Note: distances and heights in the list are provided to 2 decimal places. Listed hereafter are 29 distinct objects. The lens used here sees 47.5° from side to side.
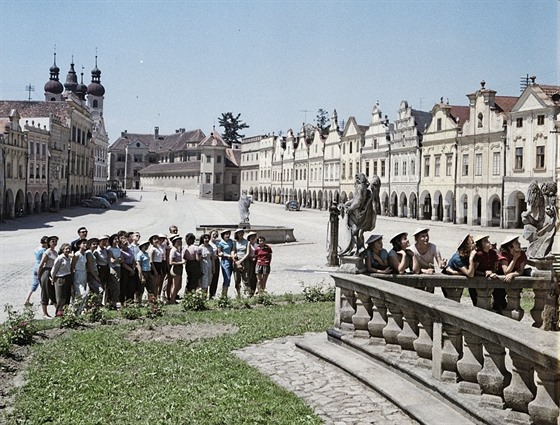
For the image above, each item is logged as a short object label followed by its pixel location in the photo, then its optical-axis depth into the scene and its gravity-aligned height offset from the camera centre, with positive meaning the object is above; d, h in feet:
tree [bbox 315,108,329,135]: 440.00 +58.27
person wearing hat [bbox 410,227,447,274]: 31.86 -2.35
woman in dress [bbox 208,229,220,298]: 51.13 -5.61
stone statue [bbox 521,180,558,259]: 34.32 -0.85
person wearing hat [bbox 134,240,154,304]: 46.26 -5.18
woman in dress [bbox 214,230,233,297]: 50.96 -4.34
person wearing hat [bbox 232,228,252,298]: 51.60 -4.68
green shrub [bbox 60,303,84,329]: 36.14 -6.86
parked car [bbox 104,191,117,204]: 269.09 +1.34
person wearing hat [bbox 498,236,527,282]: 31.40 -2.56
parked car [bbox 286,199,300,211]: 261.24 -0.95
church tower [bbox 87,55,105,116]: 396.78 +66.01
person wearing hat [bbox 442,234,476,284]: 30.58 -2.49
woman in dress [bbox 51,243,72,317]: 41.75 -5.05
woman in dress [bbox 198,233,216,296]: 49.60 -4.69
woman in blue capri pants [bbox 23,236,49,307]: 42.77 -3.87
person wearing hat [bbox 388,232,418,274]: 31.01 -2.49
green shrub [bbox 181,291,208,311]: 41.81 -6.63
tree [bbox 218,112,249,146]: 458.09 +54.60
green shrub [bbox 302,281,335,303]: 46.47 -6.67
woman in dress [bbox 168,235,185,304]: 48.26 -5.32
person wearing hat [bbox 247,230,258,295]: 51.92 -5.05
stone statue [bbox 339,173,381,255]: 30.58 -0.34
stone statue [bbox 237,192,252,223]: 107.24 -0.73
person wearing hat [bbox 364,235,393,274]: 30.83 -2.50
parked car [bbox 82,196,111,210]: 231.50 -1.15
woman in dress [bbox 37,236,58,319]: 42.63 -4.73
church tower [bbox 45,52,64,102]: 324.33 +57.48
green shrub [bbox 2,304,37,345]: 32.12 -6.79
